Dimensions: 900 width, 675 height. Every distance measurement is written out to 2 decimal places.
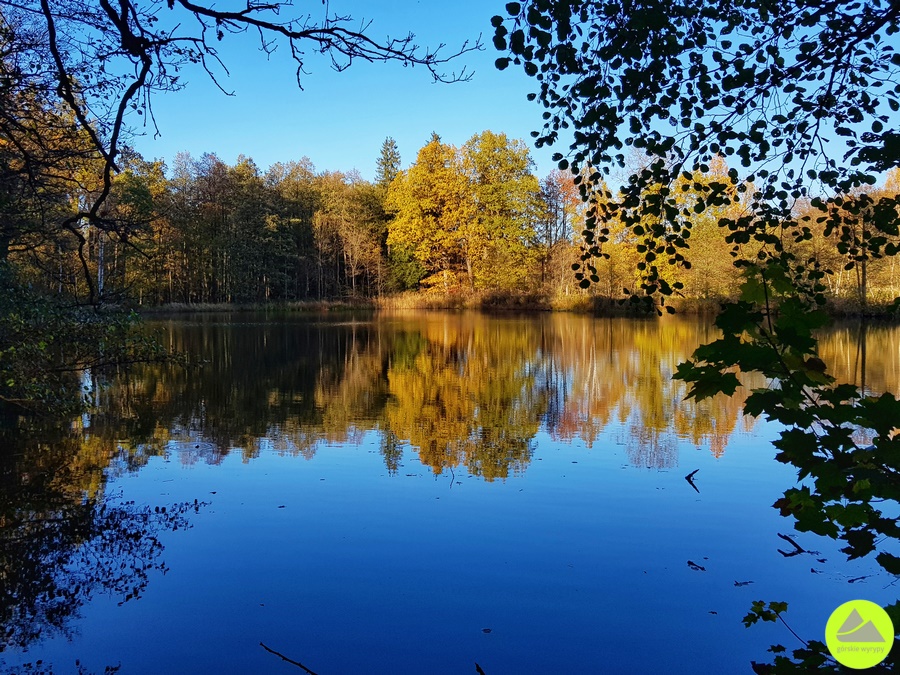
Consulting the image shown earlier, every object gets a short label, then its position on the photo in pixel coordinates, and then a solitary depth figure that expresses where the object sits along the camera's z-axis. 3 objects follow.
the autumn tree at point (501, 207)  47.09
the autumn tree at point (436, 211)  48.81
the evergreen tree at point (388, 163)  62.94
